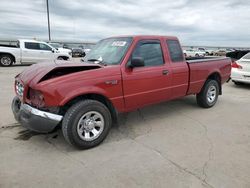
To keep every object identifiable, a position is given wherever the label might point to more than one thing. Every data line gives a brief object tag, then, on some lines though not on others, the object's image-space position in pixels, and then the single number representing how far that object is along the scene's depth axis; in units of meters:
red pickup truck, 3.45
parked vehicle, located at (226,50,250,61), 12.23
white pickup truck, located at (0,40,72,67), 14.97
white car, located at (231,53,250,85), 8.85
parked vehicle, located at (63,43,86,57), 30.40
